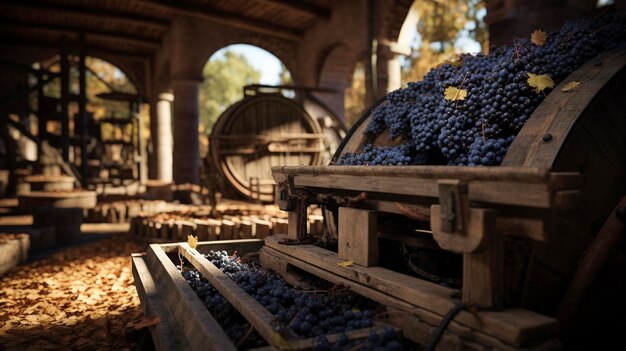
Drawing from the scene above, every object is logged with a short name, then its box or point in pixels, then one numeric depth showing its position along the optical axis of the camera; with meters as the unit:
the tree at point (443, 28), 20.75
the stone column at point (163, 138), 14.43
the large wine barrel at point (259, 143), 8.52
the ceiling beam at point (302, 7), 10.95
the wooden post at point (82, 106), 12.59
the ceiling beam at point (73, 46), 13.50
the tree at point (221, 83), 41.53
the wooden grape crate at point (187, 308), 1.75
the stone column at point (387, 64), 9.77
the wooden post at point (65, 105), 11.95
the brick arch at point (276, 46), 13.00
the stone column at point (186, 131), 11.69
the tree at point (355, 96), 26.83
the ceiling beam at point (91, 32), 12.43
